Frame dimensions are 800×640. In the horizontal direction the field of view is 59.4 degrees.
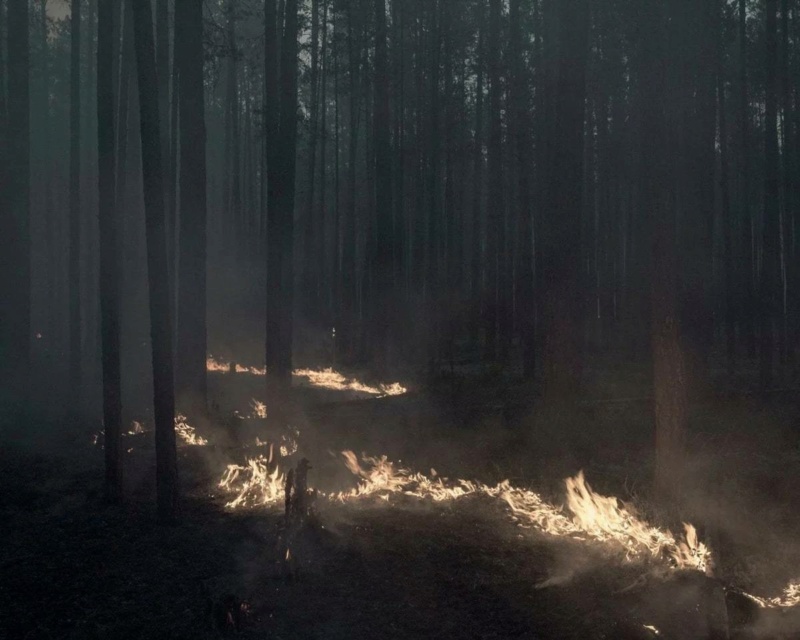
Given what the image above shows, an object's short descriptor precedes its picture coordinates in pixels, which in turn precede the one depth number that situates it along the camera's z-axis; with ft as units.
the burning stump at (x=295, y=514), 23.56
